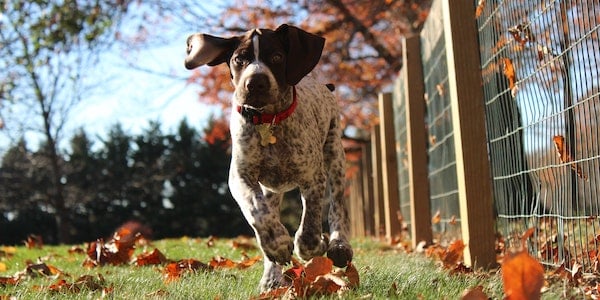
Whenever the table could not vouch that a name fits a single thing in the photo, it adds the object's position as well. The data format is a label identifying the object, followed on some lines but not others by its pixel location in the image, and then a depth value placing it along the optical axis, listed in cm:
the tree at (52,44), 1593
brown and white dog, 331
